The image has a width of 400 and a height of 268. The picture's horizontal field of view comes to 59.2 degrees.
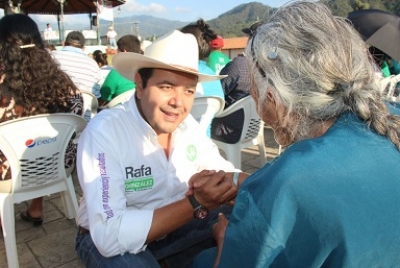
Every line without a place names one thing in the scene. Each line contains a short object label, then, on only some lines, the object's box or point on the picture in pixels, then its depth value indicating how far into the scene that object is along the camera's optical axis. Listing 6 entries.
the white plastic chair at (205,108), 3.42
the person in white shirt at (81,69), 4.01
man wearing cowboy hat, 1.62
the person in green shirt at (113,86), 4.05
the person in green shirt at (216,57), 5.49
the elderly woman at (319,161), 0.91
